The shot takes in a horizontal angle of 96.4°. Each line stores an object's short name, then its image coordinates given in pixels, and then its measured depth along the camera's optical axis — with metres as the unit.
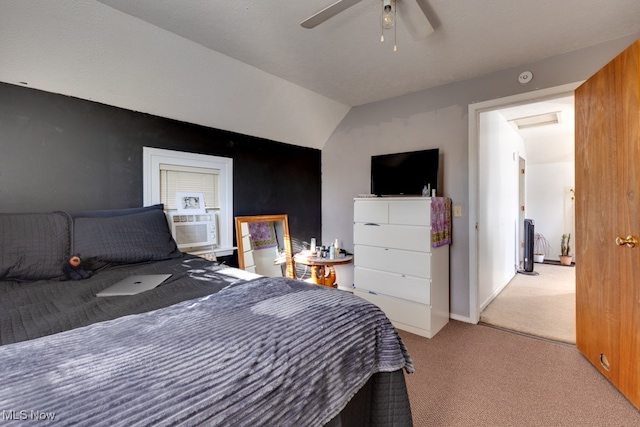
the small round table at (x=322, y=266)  3.11
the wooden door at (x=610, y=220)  1.59
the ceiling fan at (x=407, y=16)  1.48
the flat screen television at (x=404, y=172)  2.79
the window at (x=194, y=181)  2.37
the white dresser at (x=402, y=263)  2.48
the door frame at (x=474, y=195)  2.62
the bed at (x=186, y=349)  0.56
